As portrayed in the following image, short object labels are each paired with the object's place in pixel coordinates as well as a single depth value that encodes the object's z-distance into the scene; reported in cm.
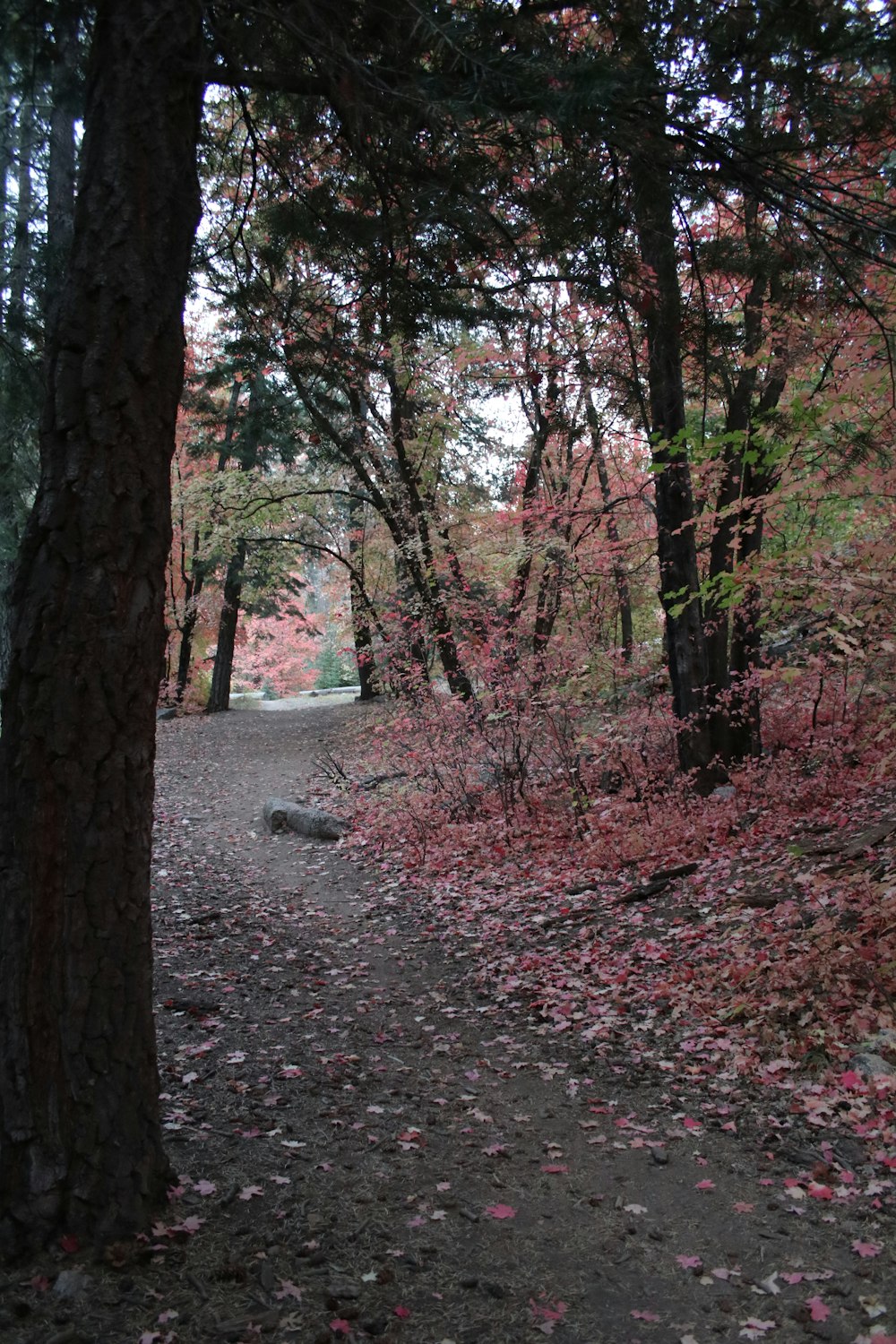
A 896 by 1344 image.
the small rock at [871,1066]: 387
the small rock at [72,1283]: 254
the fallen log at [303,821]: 1083
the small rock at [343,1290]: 275
